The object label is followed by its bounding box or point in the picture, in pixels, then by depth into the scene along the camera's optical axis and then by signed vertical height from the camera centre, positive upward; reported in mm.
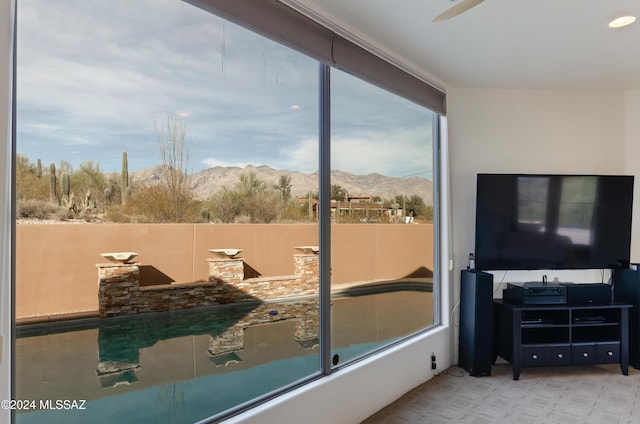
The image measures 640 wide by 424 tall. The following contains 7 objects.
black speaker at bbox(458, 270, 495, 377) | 3543 -977
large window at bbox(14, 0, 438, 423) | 1594 -4
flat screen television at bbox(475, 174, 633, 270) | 3768 -58
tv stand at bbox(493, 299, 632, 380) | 3480 -1077
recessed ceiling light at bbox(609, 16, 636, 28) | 2601 +1247
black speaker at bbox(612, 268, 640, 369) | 3693 -792
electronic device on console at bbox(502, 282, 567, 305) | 3553 -705
